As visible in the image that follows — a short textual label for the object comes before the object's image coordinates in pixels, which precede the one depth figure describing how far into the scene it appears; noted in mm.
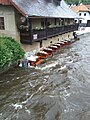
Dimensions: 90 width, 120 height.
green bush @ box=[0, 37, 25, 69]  7738
